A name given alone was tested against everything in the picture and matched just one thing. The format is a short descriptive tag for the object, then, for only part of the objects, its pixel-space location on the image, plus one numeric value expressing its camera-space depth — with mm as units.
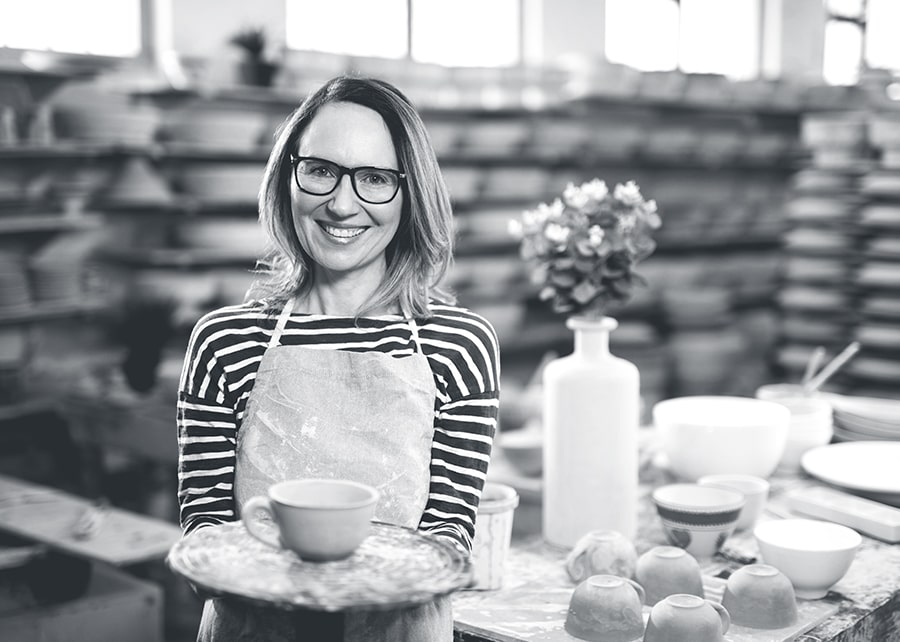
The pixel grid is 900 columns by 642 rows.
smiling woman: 1544
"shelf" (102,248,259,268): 4848
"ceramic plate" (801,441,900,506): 2260
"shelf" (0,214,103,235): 4594
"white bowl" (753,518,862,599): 1756
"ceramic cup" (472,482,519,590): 1814
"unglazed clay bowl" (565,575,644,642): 1562
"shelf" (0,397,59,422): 4688
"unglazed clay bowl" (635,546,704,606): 1700
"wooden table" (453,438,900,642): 1663
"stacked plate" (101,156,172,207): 4918
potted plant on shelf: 5098
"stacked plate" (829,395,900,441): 2645
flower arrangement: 2068
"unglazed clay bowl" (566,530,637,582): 1790
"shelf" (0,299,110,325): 4488
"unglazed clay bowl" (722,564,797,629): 1629
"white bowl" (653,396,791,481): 2240
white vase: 2031
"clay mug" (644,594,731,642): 1480
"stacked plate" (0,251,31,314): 4457
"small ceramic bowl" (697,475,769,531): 2084
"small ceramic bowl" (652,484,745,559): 1922
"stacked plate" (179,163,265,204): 4914
